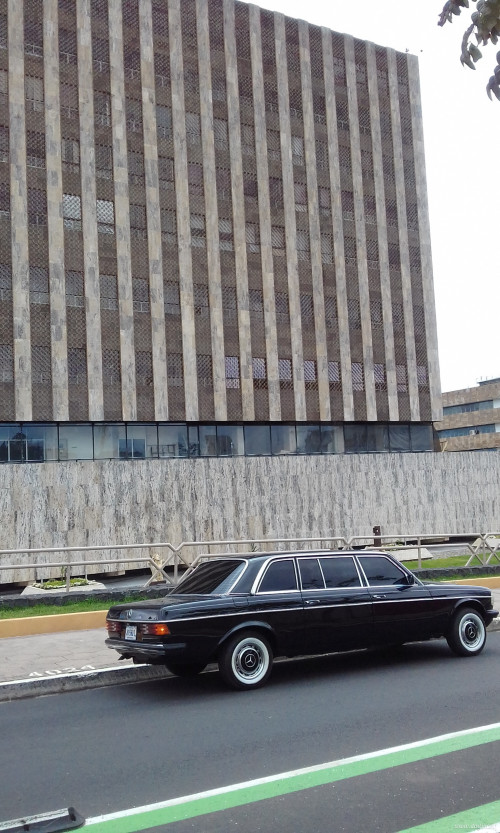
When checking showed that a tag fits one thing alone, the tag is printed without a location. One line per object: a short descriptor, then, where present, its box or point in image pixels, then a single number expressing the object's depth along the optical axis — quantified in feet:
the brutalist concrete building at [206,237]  107.96
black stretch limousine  29.27
